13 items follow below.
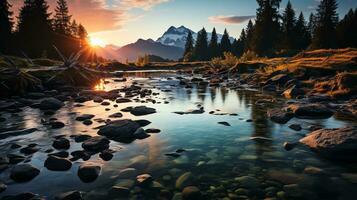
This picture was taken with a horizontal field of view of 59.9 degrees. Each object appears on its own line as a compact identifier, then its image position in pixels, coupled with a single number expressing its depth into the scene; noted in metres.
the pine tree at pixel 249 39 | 86.68
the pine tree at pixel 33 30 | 57.28
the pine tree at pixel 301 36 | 75.34
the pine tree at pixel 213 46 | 110.19
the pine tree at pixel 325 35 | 65.69
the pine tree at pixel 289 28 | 73.75
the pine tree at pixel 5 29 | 52.75
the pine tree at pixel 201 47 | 110.09
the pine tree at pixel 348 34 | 65.00
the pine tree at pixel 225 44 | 110.81
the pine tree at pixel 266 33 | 75.56
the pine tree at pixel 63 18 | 77.52
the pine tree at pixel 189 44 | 119.53
